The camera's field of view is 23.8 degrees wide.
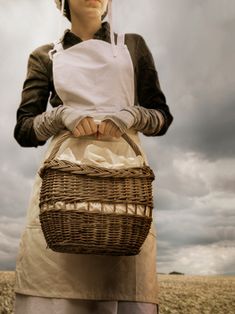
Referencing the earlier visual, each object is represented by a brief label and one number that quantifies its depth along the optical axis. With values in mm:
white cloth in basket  2055
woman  2312
